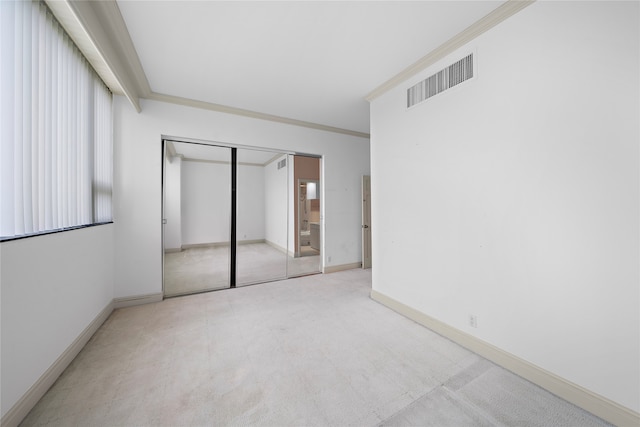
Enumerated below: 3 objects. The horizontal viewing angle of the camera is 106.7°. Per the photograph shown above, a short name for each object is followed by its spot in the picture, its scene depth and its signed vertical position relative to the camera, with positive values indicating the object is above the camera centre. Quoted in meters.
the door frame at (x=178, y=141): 3.45 +1.12
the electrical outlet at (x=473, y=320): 2.22 -1.01
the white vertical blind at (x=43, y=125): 1.44 +0.69
